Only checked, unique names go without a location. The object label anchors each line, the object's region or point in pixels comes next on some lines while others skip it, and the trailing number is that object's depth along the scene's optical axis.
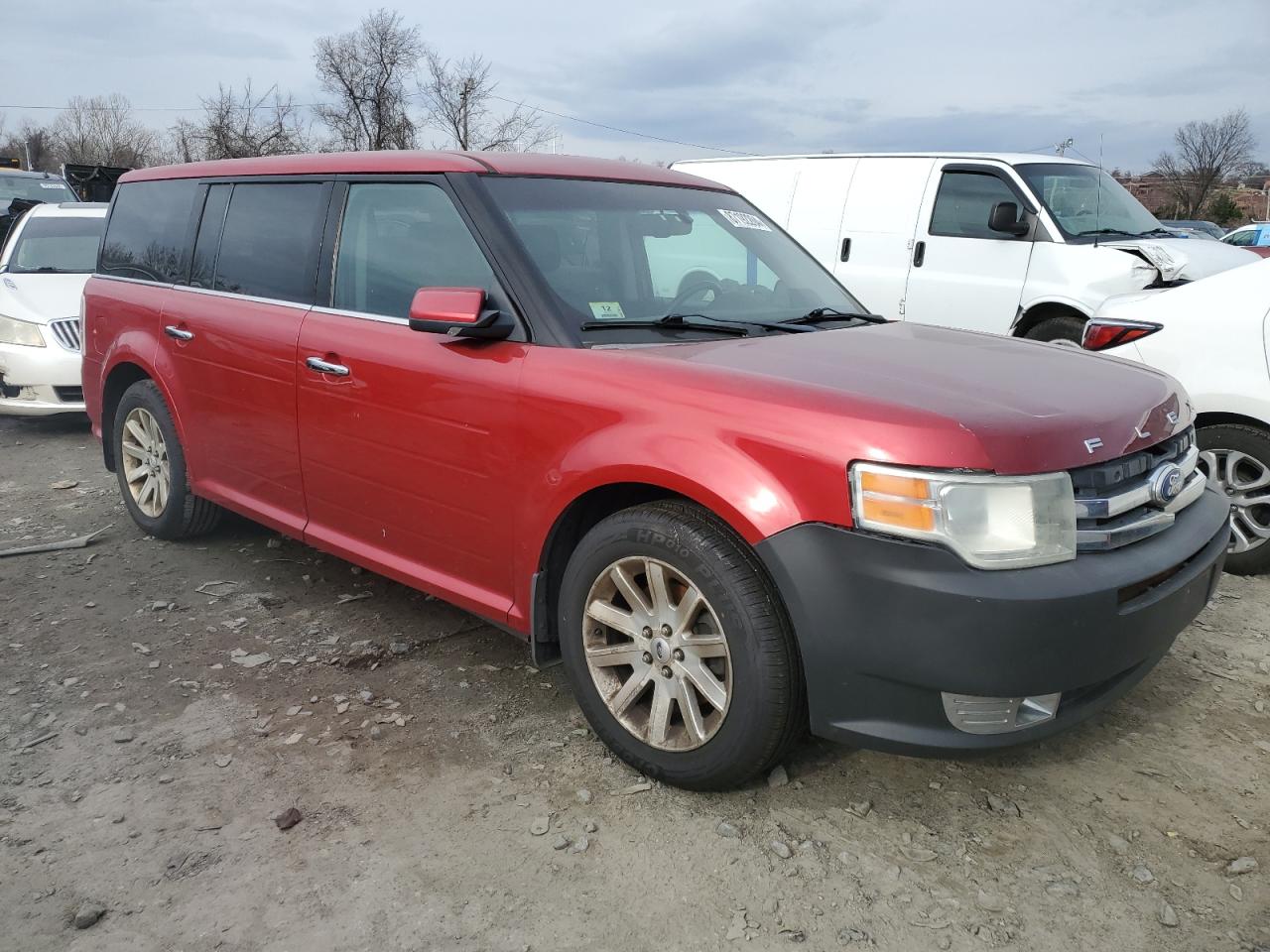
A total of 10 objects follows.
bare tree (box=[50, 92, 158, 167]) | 65.06
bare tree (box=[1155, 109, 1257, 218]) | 56.94
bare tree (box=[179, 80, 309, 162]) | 40.53
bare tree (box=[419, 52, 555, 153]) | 42.28
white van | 7.17
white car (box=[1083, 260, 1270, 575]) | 4.38
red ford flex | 2.35
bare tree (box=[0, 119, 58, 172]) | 75.25
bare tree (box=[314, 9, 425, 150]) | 41.62
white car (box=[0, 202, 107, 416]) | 7.57
